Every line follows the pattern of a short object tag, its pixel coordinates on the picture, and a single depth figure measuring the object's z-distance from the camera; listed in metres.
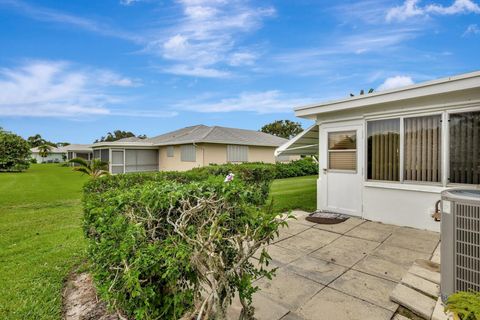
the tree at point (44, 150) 58.34
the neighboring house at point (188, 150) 23.03
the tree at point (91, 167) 10.94
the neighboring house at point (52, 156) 64.25
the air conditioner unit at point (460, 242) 2.57
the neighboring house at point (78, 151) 53.49
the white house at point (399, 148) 5.56
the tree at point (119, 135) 78.90
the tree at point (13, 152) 30.89
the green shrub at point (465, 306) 1.76
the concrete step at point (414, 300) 2.95
